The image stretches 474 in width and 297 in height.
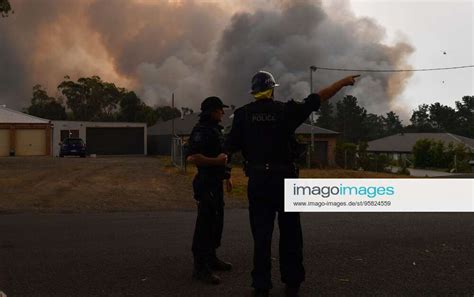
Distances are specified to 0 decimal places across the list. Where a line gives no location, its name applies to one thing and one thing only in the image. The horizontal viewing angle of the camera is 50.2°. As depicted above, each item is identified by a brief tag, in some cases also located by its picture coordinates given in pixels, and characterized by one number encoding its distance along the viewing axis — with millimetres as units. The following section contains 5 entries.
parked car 38344
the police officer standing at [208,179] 4840
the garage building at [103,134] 47094
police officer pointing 4199
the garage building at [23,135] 43844
